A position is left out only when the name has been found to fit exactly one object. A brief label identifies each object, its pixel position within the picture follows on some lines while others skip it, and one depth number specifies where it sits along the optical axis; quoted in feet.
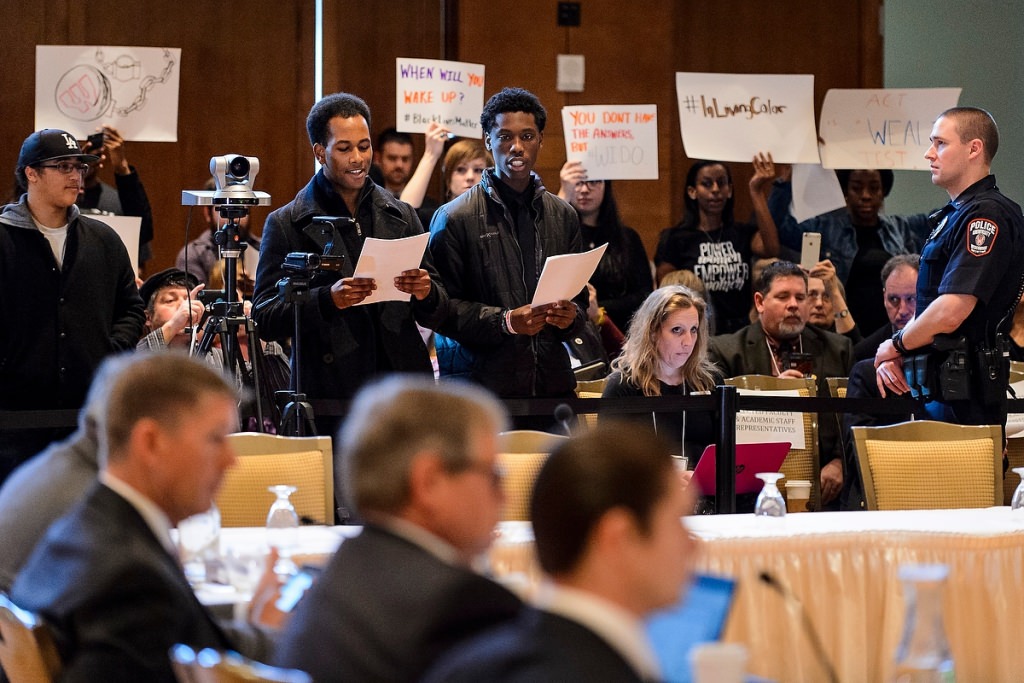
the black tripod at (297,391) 28.05
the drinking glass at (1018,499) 25.05
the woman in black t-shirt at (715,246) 45.04
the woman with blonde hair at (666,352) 32.96
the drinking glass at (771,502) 24.05
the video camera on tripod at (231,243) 29.27
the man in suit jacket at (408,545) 11.44
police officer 31.42
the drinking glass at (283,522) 20.96
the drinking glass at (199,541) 19.60
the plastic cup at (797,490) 25.29
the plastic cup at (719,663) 10.73
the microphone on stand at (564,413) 23.75
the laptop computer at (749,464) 27.82
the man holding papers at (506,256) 31.42
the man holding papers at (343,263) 30.27
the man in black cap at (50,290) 29.79
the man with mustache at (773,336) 39.56
